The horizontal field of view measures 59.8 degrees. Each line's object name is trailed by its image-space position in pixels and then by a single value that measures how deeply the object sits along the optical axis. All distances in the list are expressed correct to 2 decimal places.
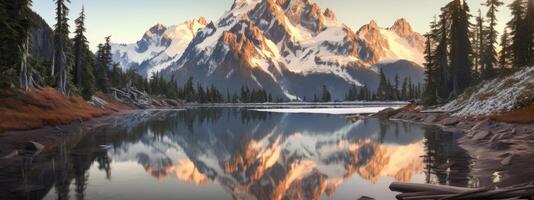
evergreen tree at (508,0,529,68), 72.06
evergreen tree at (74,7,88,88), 99.12
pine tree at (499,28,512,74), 78.36
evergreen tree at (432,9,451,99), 86.99
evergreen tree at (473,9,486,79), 86.60
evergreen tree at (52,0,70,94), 78.44
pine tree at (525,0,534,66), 71.75
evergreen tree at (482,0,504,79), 81.44
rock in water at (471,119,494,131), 48.28
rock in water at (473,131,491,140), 41.17
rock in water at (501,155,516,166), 26.16
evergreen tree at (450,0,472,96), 83.62
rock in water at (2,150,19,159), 31.56
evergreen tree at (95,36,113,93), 129.50
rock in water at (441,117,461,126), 61.44
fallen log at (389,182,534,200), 15.12
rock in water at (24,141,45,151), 35.84
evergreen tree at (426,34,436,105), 85.65
